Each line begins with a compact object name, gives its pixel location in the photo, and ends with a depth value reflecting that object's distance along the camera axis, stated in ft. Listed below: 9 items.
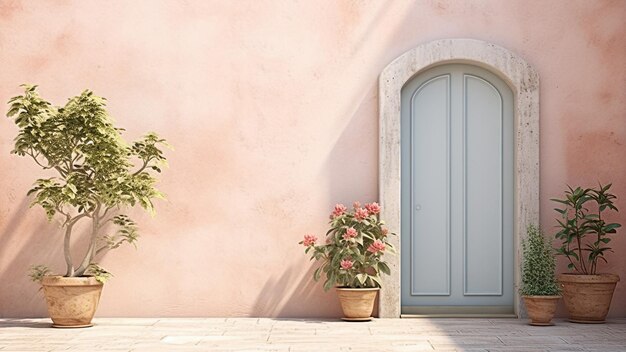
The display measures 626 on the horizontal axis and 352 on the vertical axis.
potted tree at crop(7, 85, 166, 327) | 22.98
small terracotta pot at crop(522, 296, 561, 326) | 23.80
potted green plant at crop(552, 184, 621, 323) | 24.21
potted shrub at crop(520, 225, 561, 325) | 23.84
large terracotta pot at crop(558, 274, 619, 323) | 24.18
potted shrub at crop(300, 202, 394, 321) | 24.26
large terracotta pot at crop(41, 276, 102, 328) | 23.16
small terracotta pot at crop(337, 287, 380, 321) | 24.25
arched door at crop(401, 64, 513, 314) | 25.98
